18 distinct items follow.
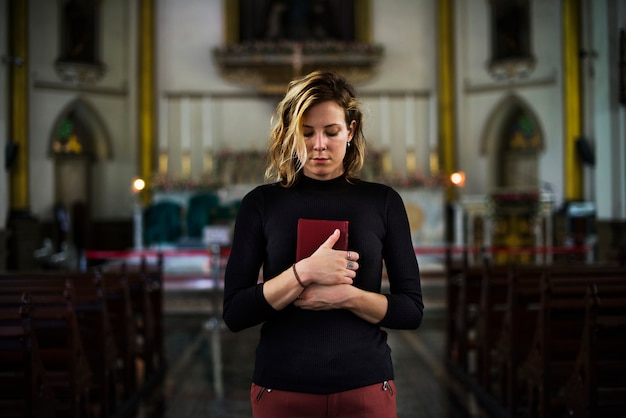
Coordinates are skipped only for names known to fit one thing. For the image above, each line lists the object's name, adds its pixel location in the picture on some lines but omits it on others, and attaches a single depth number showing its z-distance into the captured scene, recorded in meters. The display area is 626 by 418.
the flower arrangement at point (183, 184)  11.94
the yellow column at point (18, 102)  11.38
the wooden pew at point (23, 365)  2.83
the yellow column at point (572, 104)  11.71
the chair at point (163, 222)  11.67
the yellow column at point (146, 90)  13.33
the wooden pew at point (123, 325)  4.55
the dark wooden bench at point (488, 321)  4.73
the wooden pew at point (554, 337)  3.47
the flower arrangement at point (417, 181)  11.89
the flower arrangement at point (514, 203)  10.41
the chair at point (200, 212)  11.84
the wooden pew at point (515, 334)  4.05
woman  1.48
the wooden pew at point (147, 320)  5.30
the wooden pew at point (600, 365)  3.07
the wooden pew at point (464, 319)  5.30
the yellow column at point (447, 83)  13.49
